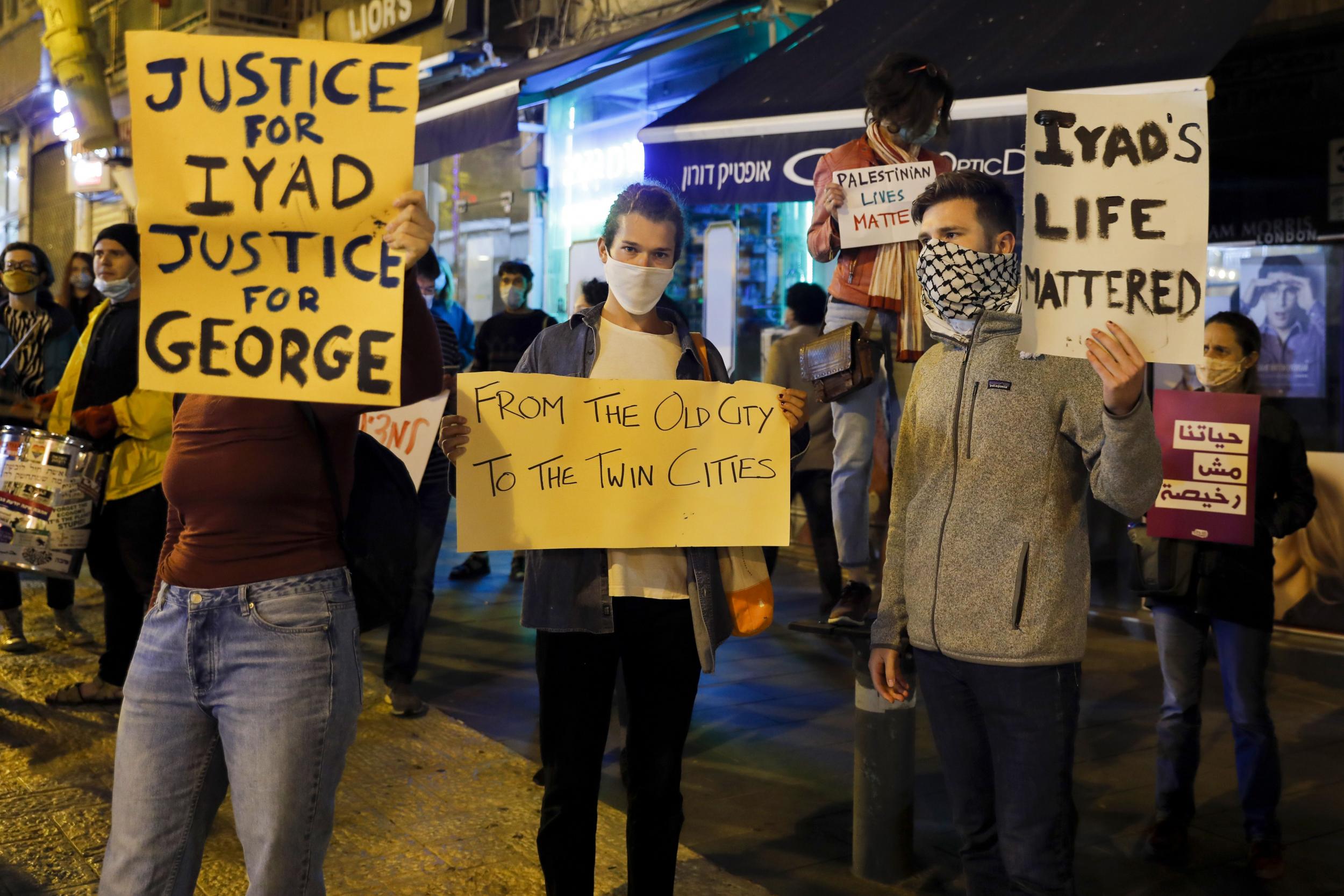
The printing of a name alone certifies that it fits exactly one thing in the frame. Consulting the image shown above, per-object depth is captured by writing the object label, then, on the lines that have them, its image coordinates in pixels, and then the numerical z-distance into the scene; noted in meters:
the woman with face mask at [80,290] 9.48
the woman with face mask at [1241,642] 4.32
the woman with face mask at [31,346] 7.22
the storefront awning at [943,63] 5.93
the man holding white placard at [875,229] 4.47
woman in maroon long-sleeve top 2.51
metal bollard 4.21
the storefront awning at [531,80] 9.88
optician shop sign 5.98
